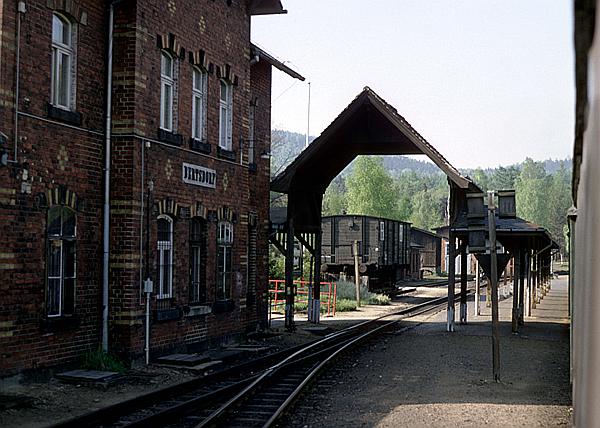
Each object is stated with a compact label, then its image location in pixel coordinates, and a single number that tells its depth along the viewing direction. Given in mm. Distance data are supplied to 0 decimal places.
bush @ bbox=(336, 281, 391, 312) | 36688
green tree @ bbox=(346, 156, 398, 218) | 79938
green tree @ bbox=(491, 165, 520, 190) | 170250
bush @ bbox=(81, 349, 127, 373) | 13289
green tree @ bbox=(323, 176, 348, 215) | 99438
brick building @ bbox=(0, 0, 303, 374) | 11891
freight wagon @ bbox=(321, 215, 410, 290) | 43438
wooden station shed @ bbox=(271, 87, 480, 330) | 21859
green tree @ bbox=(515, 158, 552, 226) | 115938
